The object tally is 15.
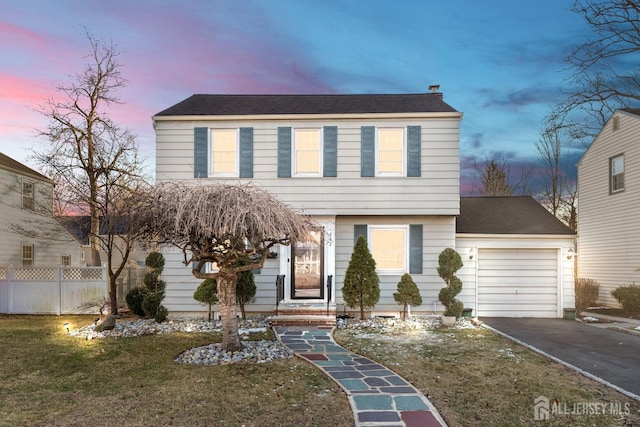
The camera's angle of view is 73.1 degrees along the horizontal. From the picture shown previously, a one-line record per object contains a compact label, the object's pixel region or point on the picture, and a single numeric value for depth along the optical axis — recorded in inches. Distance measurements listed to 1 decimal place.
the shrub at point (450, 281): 414.0
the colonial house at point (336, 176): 456.1
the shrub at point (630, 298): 487.2
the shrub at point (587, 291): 569.5
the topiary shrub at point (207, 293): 416.2
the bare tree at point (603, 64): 511.5
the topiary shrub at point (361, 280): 425.7
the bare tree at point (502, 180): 1058.1
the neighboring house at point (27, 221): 632.4
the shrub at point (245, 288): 415.5
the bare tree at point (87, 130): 588.1
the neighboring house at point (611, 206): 522.9
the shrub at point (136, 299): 455.5
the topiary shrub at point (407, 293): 422.3
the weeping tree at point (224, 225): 250.4
